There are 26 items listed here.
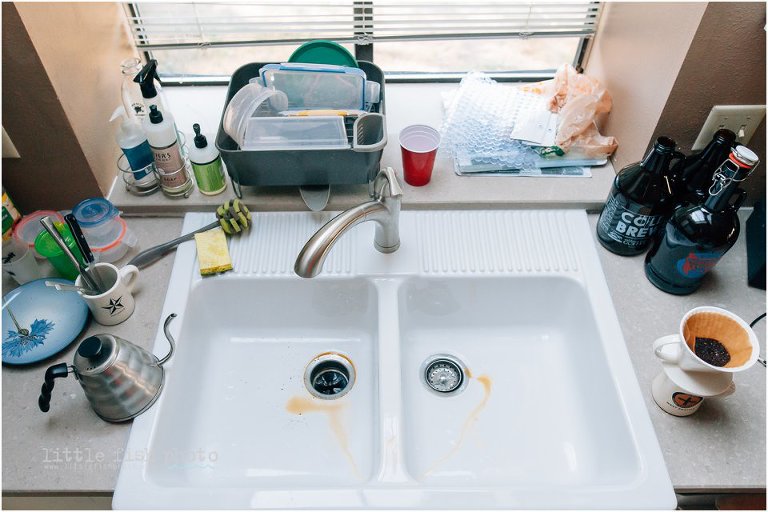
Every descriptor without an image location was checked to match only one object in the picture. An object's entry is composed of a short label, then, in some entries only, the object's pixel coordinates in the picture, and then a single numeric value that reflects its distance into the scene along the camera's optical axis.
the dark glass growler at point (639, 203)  0.91
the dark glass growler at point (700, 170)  0.90
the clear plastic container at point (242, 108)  1.02
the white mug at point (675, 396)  0.78
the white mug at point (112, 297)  0.90
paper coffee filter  0.77
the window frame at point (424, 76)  1.36
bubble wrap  1.18
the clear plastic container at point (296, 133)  1.01
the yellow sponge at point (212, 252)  1.01
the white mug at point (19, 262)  0.97
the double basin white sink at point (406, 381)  0.79
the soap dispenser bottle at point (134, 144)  1.04
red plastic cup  1.11
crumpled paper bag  1.17
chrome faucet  0.80
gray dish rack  1.01
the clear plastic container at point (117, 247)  1.01
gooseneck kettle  0.75
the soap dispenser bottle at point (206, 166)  1.06
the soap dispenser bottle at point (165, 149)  0.99
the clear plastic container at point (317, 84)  1.07
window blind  1.27
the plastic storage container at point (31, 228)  1.00
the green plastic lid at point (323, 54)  1.14
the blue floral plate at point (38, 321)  0.89
